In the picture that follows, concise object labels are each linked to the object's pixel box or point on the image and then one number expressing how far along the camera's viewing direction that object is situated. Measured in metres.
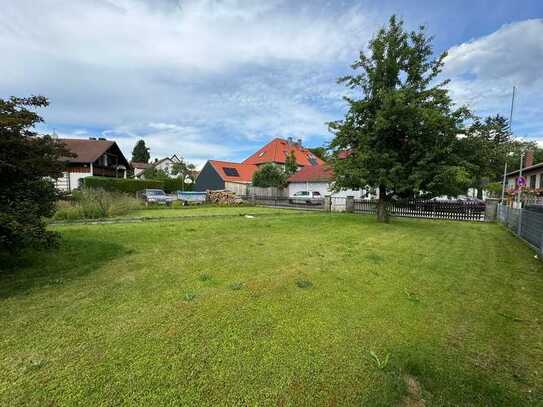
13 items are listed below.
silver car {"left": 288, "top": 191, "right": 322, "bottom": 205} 24.37
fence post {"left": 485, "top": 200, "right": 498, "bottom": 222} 14.00
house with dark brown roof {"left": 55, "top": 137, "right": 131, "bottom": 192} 28.19
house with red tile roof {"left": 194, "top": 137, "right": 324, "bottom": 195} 34.44
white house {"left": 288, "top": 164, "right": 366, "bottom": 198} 29.20
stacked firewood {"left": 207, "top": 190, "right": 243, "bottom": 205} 24.81
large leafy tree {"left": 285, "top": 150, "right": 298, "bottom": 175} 34.51
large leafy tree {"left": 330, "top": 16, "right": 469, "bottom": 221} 10.26
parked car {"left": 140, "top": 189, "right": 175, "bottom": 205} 22.16
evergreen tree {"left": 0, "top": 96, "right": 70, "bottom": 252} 3.54
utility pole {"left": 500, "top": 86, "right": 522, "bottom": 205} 20.43
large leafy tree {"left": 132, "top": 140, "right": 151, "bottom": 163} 71.75
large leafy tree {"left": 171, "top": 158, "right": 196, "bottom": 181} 45.06
